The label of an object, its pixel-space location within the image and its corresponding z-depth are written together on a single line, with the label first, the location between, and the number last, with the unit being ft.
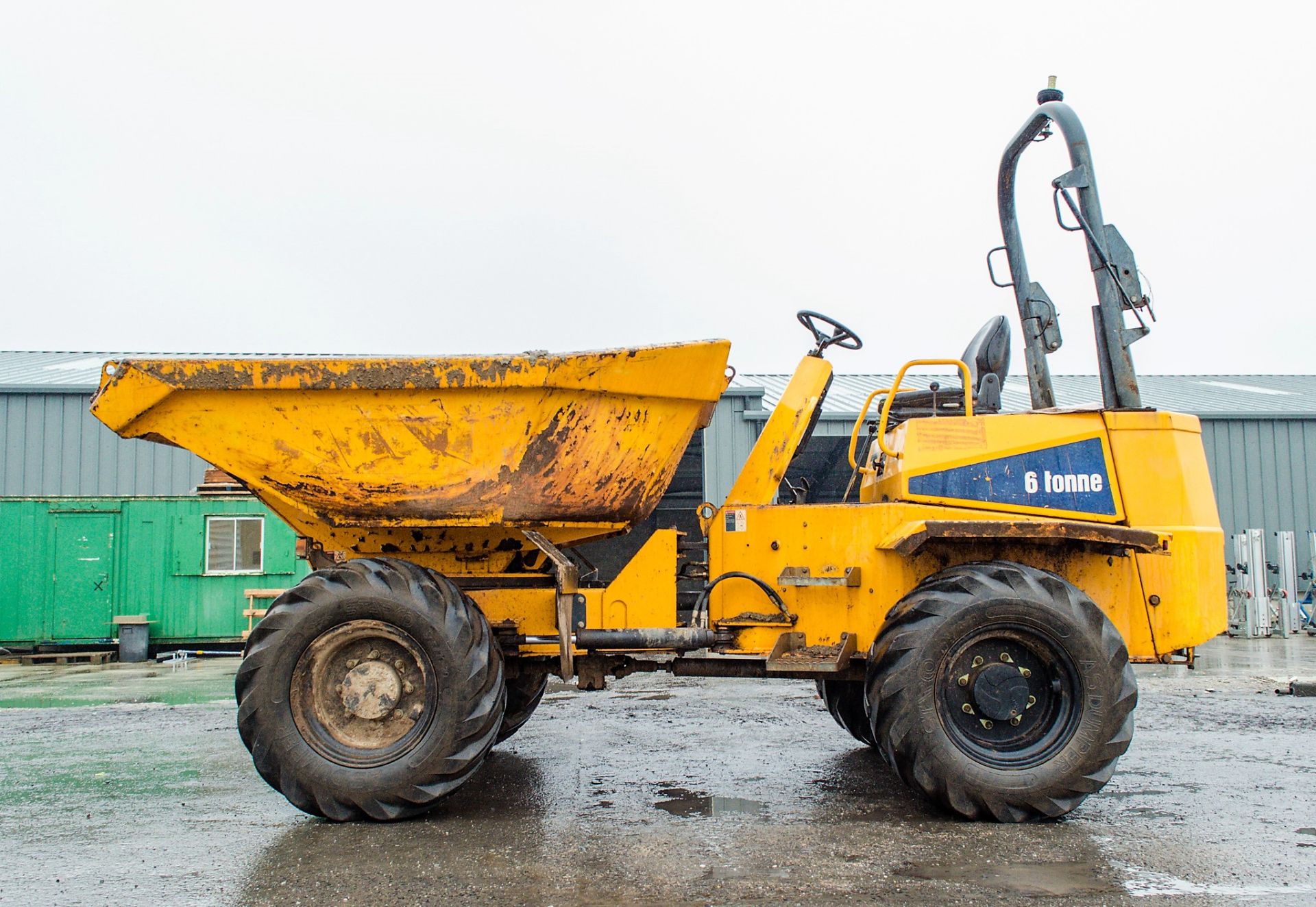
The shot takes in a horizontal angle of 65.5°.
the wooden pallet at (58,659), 47.16
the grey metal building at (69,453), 56.49
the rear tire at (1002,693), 15.24
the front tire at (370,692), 15.38
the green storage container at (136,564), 48.03
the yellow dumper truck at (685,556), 15.46
